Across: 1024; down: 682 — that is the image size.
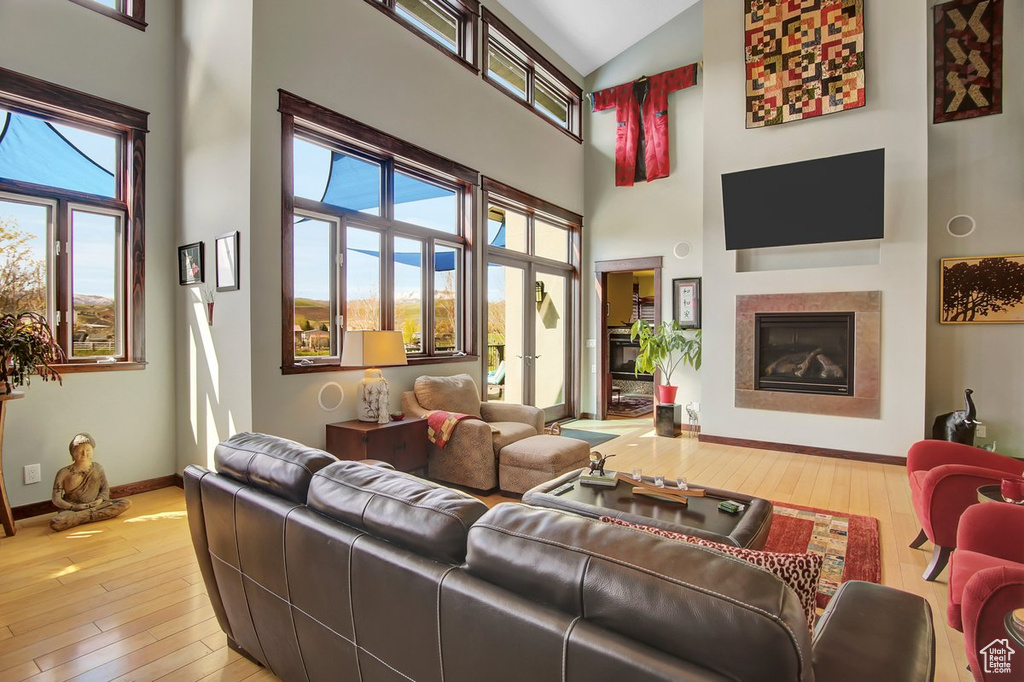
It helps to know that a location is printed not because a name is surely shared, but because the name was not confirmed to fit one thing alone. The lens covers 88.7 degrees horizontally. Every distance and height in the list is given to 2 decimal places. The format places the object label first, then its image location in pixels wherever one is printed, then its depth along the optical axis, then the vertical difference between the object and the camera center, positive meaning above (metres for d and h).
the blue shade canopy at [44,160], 3.47 +1.25
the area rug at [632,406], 8.19 -1.14
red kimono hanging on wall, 6.92 +2.93
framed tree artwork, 4.90 +0.45
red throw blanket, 4.15 -0.70
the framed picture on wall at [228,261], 3.69 +0.55
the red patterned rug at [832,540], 2.75 -1.24
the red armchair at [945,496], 2.49 -0.78
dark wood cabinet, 3.77 -0.78
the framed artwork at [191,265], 4.02 +0.58
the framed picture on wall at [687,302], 6.67 +0.46
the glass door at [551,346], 7.09 -0.11
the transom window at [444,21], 4.82 +3.15
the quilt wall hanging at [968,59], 5.05 +2.74
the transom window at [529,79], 6.03 +3.35
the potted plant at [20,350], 3.13 -0.07
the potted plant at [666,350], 6.60 -0.15
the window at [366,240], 4.06 +0.88
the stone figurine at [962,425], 4.64 -0.79
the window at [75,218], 3.50 +0.87
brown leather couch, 0.80 -0.49
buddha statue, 3.46 -1.04
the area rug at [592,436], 6.14 -1.20
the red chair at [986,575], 1.49 -0.77
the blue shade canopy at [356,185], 4.36 +1.34
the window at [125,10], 3.79 +2.46
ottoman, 3.87 -0.93
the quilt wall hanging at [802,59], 5.18 +2.86
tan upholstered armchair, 4.07 -0.76
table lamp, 3.87 -0.16
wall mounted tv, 5.00 +1.36
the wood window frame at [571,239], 5.96 +1.41
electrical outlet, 3.53 -0.92
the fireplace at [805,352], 5.28 -0.15
